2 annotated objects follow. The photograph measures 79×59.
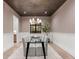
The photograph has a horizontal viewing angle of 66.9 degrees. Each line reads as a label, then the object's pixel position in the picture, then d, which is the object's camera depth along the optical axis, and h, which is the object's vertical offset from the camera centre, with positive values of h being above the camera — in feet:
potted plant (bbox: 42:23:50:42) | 20.98 -0.08
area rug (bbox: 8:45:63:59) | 8.75 -4.35
